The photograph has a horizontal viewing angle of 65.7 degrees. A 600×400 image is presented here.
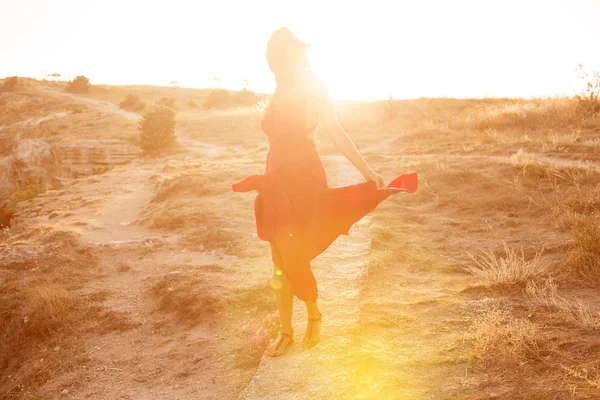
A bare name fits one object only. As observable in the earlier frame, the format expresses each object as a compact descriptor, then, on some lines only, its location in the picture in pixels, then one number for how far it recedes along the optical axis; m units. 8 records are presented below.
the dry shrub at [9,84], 43.19
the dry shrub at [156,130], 20.73
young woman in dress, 3.24
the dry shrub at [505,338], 3.09
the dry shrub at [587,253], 4.45
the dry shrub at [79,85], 45.53
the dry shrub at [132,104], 36.12
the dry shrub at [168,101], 36.44
